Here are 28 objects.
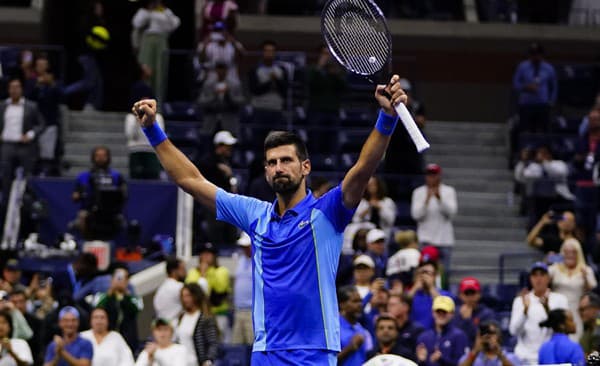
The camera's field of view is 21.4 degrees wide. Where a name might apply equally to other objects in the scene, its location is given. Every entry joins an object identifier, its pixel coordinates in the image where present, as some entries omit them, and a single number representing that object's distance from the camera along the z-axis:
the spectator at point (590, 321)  14.34
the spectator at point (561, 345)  12.55
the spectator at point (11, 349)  13.54
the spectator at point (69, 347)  13.48
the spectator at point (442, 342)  13.16
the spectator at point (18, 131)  18.95
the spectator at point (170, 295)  15.12
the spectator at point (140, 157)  18.81
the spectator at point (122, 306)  14.56
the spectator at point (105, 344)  13.55
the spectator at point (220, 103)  19.77
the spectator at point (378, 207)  16.78
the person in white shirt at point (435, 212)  17.12
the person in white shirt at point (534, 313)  14.00
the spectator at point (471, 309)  13.88
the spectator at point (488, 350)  12.77
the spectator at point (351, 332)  12.57
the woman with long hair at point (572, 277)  15.16
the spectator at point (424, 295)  14.15
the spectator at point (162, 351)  13.27
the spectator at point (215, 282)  15.44
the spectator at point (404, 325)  13.03
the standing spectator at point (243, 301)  14.92
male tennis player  7.41
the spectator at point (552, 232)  16.09
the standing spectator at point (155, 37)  21.80
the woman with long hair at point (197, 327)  13.75
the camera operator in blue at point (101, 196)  17.33
